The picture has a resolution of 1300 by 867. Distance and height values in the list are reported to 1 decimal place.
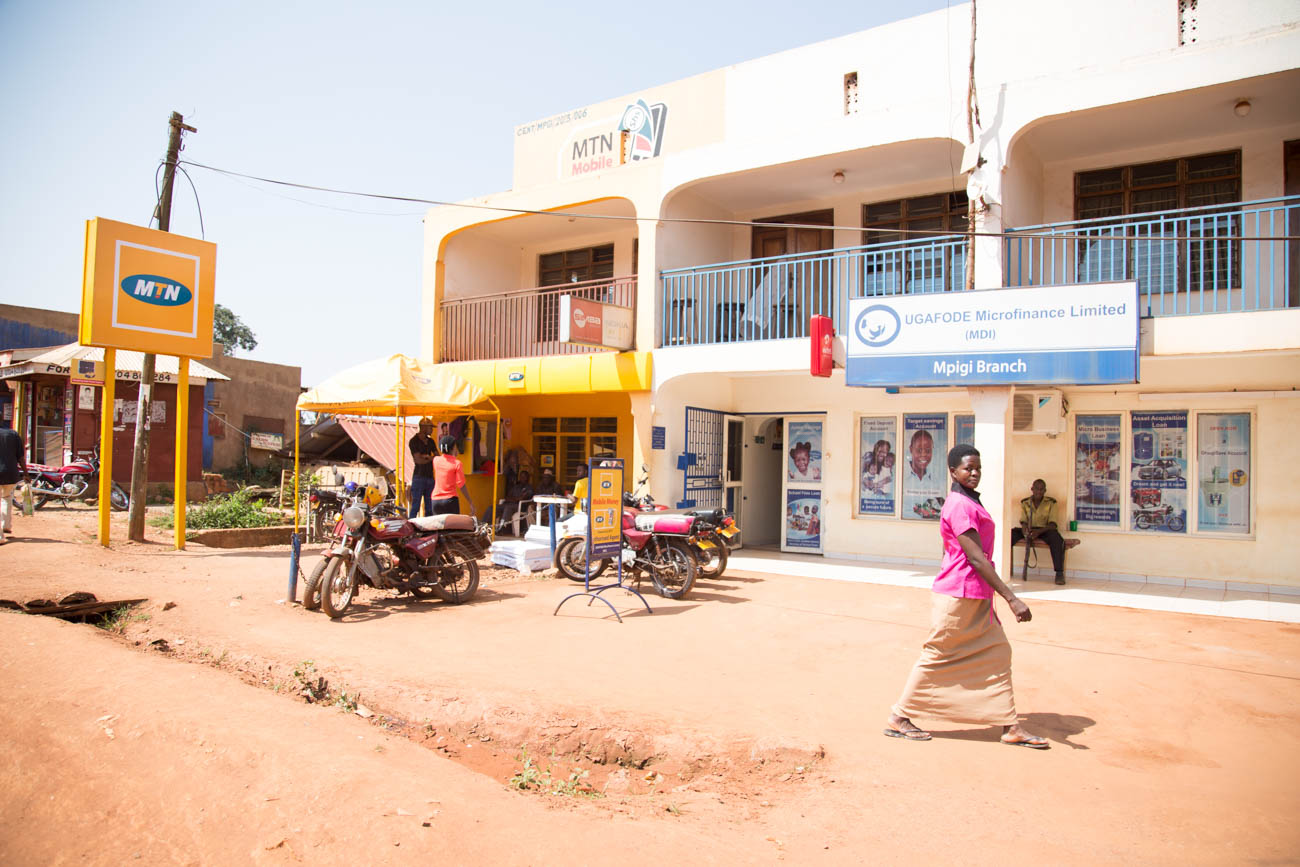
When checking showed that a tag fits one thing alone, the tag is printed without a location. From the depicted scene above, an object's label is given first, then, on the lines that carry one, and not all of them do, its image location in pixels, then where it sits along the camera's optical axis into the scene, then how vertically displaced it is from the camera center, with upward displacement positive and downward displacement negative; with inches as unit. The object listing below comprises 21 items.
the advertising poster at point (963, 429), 483.8 +21.6
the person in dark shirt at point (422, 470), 506.0 -9.3
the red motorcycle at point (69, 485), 642.2 -29.9
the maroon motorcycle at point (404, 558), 319.9 -41.8
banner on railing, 472.7 +77.1
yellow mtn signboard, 443.2 +86.1
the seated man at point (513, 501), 588.4 -31.1
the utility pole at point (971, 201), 403.4 +128.0
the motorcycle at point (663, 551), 377.1 -40.9
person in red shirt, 442.3 -15.1
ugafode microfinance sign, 365.4 +59.5
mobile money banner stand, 347.9 -21.6
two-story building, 398.6 +111.0
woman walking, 187.2 -39.3
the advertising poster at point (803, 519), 530.0 -34.9
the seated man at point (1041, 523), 431.2 -28.4
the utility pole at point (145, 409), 494.0 +23.1
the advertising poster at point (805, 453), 531.2 +6.3
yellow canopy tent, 486.6 +37.3
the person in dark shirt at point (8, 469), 470.3 -13.4
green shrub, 575.8 -45.1
